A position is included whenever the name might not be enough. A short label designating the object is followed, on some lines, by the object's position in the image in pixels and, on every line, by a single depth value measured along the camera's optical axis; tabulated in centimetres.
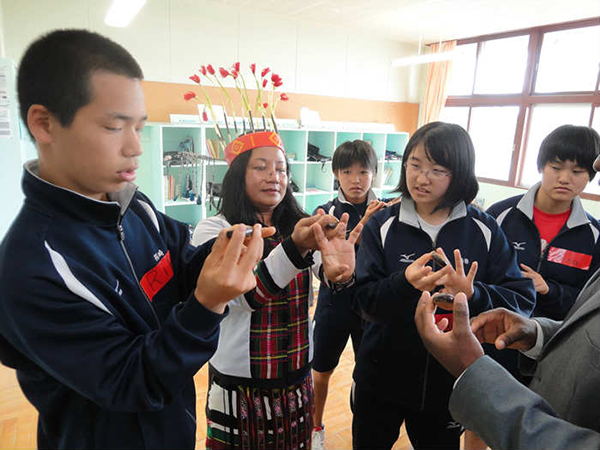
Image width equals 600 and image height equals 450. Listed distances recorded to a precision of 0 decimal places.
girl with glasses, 133
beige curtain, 654
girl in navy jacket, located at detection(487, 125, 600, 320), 170
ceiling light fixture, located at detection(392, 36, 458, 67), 554
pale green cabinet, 460
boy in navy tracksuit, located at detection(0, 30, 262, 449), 63
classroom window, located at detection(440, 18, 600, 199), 528
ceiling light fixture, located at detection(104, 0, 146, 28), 388
